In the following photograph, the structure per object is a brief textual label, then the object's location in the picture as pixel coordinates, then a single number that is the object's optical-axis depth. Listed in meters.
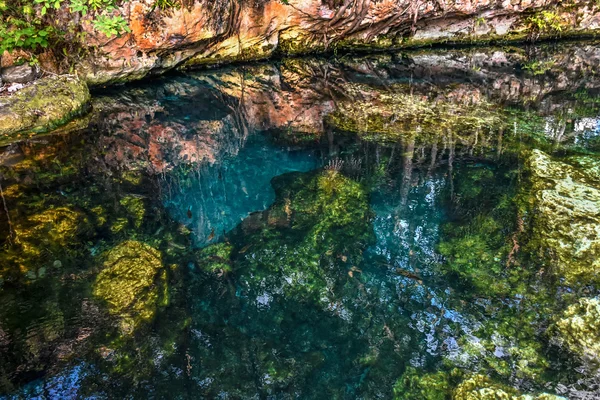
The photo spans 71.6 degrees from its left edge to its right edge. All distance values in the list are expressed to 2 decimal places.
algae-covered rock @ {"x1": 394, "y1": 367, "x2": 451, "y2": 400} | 3.02
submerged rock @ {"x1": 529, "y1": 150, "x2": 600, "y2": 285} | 3.92
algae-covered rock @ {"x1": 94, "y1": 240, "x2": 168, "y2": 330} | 3.67
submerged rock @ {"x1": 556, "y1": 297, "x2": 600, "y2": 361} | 3.10
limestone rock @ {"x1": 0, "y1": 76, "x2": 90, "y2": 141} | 7.16
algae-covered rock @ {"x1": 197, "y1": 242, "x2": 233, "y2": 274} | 4.31
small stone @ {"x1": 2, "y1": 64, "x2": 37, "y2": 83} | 8.14
